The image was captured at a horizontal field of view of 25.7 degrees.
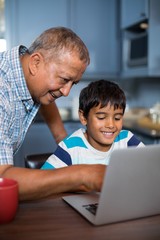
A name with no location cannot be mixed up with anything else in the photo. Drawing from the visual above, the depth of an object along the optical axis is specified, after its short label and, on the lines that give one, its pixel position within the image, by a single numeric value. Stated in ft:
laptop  2.51
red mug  2.69
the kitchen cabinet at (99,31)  12.76
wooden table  2.49
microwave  10.54
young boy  4.76
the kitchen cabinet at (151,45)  10.08
